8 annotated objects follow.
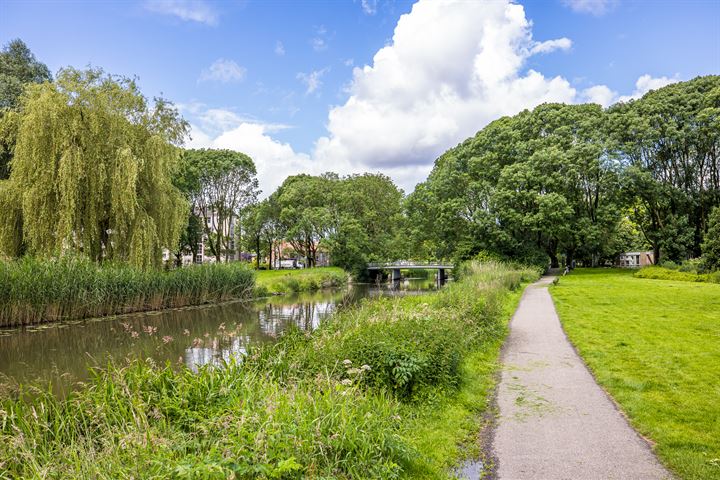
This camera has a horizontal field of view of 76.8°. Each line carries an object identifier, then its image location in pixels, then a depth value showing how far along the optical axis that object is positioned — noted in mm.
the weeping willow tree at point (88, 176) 17953
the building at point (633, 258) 59844
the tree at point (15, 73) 26294
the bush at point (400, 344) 6148
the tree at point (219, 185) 44000
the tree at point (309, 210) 47062
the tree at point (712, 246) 27016
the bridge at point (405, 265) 49906
